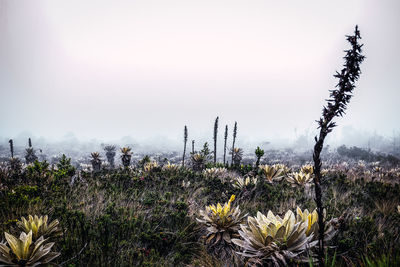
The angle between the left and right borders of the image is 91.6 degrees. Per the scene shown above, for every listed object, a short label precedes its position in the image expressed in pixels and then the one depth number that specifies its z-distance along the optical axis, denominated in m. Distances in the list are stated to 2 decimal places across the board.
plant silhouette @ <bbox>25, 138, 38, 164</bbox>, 22.93
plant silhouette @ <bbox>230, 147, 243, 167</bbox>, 18.45
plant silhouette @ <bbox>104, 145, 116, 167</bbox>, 27.78
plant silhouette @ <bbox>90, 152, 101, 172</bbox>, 15.38
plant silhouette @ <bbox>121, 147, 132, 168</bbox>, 12.39
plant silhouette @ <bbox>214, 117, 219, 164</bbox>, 21.61
